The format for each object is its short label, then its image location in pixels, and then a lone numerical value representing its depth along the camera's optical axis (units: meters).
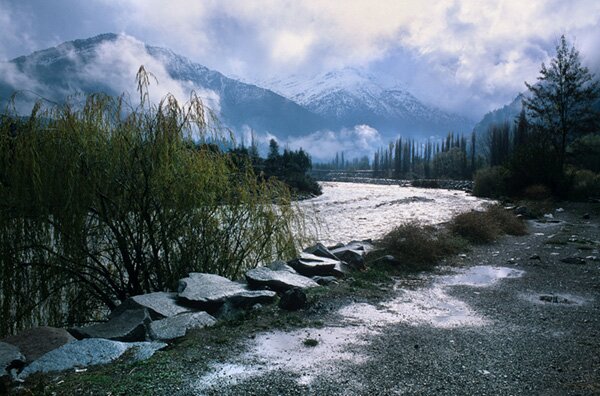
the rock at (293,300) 6.32
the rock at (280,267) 8.29
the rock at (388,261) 9.80
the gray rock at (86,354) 4.12
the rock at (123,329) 5.00
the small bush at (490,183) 32.81
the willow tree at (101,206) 6.65
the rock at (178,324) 5.12
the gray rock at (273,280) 7.19
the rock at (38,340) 4.55
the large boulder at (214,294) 6.38
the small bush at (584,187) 25.58
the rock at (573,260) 9.93
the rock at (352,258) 9.72
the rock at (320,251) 9.92
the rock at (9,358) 4.06
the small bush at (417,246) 10.22
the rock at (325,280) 8.16
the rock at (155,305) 5.91
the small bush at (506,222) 15.42
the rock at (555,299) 7.04
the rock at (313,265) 8.70
